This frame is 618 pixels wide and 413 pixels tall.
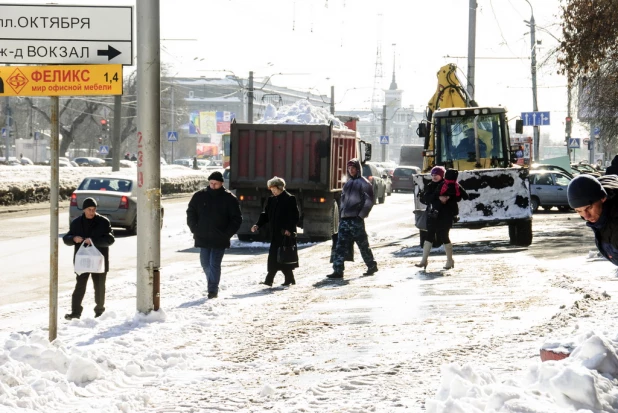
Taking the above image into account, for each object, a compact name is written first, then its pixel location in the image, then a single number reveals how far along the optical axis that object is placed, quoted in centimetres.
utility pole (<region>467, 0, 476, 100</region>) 3331
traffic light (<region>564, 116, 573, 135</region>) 6186
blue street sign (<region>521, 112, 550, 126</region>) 5428
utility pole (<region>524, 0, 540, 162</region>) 4754
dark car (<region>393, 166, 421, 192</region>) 5638
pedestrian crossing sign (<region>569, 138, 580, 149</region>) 7188
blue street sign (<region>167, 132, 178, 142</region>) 6538
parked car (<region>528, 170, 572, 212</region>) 3712
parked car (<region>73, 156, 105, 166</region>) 8762
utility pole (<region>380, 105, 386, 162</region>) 9888
